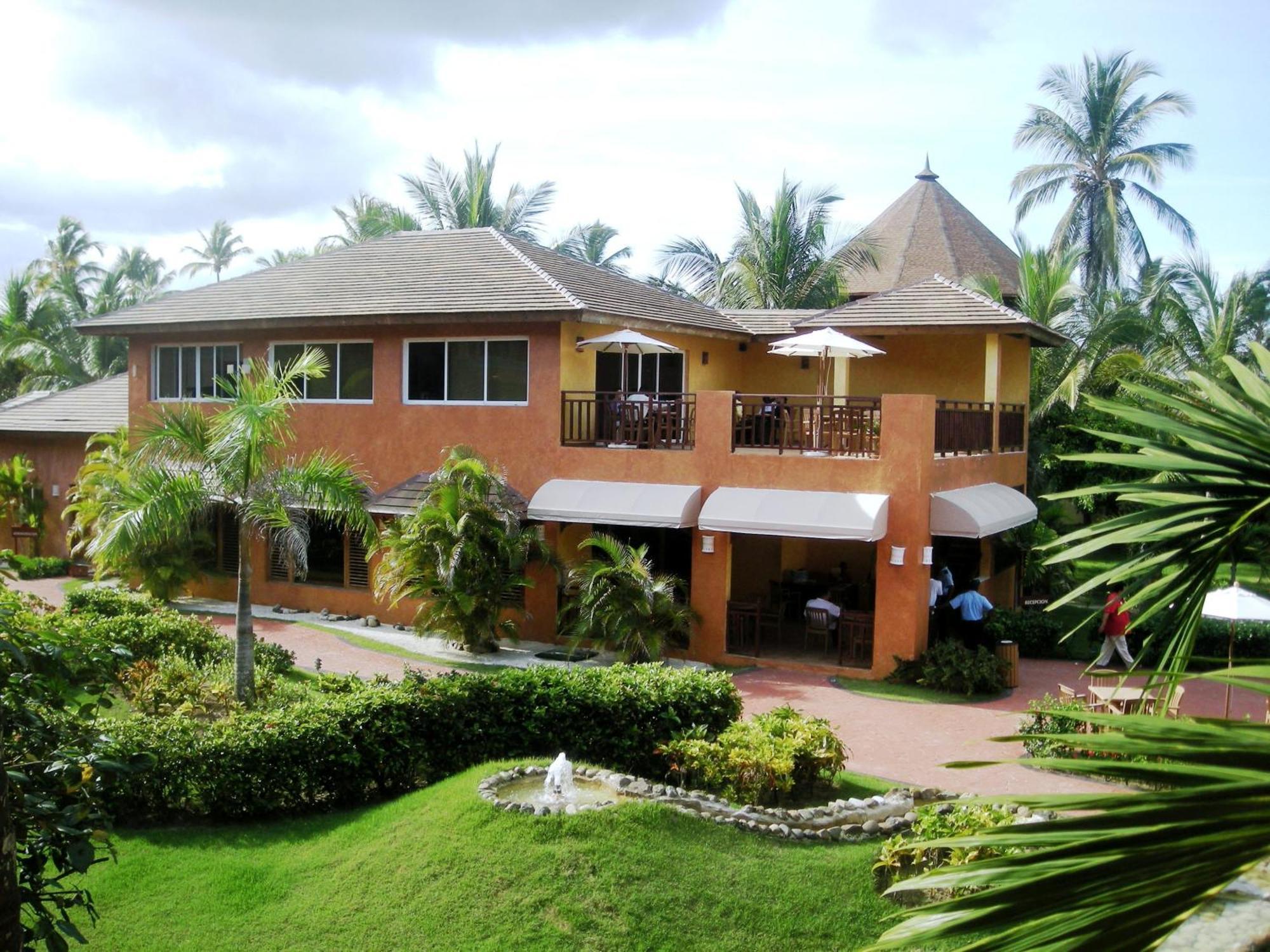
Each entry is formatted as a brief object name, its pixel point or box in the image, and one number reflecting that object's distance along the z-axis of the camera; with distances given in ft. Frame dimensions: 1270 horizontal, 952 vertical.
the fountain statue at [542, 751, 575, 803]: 32.83
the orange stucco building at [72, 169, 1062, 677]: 59.57
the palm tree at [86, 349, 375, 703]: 44.42
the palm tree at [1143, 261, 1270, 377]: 91.66
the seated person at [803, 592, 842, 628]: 61.36
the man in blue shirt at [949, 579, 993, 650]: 61.31
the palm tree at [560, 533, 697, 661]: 58.49
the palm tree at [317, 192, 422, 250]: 130.52
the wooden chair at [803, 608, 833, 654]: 61.36
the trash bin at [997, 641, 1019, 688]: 57.14
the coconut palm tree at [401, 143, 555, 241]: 128.36
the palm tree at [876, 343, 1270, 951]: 6.13
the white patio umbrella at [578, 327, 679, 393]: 66.64
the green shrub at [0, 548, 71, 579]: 87.76
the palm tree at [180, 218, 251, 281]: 200.03
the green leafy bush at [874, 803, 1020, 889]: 30.45
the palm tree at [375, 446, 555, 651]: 60.70
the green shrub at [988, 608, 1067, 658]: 65.87
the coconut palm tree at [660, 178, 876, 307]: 113.29
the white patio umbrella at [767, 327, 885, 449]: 63.41
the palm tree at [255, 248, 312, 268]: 163.84
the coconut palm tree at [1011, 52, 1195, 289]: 136.67
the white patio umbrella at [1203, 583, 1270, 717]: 47.73
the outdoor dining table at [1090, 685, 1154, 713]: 44.93
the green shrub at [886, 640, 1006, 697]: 55.11
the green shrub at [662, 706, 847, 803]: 36.76
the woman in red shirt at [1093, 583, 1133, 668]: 57.88
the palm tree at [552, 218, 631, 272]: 140.15
